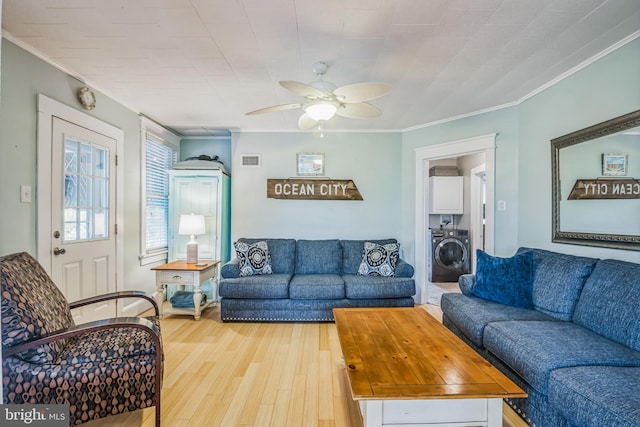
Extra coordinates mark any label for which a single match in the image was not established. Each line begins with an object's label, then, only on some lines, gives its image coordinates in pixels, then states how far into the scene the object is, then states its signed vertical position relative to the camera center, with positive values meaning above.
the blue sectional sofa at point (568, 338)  1.37 -0.75
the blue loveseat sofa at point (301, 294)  3.42 -0.89
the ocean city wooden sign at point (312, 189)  4.36 +0.35
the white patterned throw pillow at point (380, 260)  3.76 -0.57
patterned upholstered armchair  1.53 -0.78
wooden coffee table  1.35 -0.78
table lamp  3.71 -0.19
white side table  3.43 -0.73
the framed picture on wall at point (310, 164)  4.39 +0.71
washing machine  5.40 -0.72
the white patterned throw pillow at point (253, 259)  3.69 -0.55
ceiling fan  2.10 +0.85
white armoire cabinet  4.09 +0.11
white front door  2.59 -0.01
